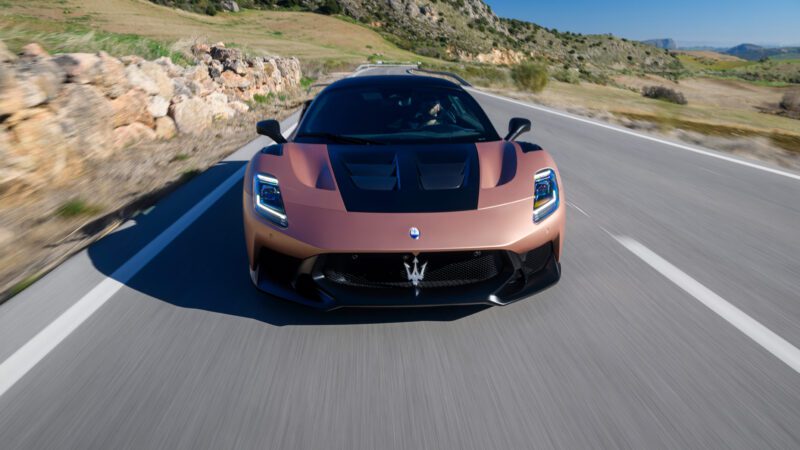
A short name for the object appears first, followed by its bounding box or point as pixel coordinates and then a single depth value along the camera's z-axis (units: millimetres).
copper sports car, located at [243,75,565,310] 3107
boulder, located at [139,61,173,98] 10328
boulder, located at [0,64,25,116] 6105
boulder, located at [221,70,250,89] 15672
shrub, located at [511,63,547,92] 27688
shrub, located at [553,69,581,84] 42875
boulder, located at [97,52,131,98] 8516
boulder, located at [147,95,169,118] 9777
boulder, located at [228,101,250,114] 14231
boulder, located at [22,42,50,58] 8094
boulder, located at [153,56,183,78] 12203
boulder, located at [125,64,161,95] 9407
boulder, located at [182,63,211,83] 12727
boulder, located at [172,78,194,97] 11177
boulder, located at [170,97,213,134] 10547
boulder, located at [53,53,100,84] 7934
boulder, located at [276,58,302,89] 22234
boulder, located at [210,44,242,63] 17094
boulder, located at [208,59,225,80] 15508
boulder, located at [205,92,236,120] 12642
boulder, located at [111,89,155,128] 8773
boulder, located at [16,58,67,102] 6734
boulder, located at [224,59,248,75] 16141
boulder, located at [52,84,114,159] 7324
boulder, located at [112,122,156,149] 8680
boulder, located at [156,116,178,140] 9969
